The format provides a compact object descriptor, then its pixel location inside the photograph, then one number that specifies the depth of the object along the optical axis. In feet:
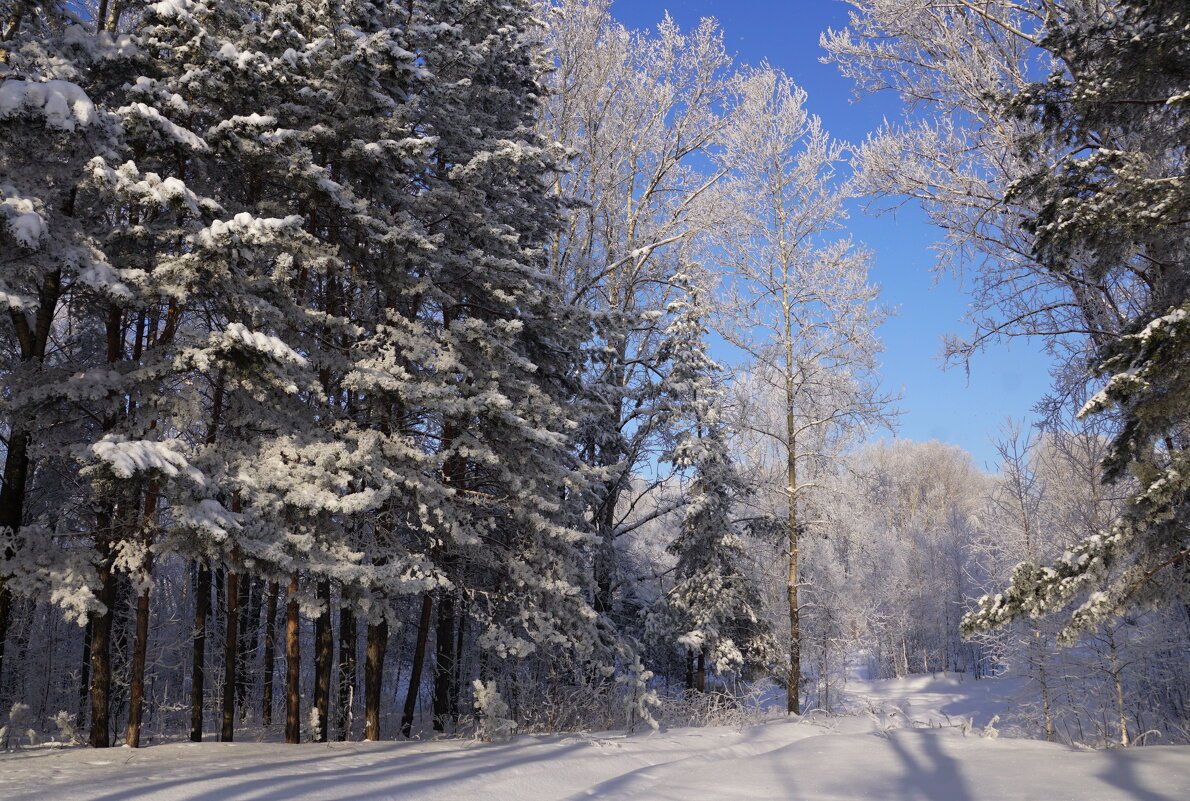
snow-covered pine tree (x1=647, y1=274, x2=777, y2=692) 55.01
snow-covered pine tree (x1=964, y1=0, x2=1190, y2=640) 21.13
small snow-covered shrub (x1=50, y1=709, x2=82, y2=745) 25.03
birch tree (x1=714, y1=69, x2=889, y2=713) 51.39
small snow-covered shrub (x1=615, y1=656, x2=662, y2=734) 32.10
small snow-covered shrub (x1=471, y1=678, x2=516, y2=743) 27.20
